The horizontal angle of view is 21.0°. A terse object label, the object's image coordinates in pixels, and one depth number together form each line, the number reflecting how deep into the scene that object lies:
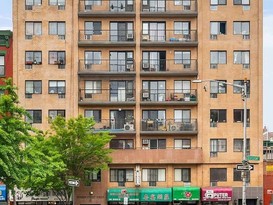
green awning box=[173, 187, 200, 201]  68.06
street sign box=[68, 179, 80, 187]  45.88
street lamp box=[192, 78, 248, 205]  45.16
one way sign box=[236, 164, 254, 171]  44.09
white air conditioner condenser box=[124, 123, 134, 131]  69.19
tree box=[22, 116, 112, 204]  62.03
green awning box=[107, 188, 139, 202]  68.38
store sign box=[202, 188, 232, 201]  68.12
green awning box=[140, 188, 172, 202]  68.19
